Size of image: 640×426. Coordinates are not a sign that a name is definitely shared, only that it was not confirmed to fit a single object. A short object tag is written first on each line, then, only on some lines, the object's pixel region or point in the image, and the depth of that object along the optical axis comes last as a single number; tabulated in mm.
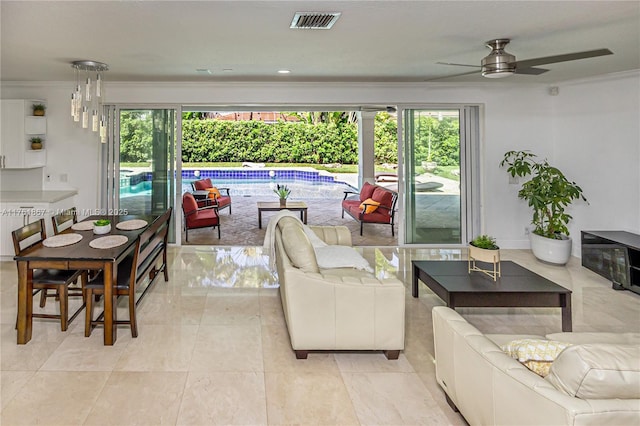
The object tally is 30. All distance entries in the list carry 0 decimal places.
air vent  3129
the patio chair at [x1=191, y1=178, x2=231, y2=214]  8609
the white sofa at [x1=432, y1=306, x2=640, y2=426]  1423
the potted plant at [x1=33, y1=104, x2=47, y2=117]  5969
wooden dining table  3086
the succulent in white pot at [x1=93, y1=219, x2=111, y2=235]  3797
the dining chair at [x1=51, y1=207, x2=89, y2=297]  4023
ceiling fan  3545
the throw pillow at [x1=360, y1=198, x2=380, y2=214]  7633
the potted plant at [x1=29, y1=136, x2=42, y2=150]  5957
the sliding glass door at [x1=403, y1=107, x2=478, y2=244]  6496
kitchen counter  5449
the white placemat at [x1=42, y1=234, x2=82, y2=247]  3377
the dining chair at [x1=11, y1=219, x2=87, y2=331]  3262
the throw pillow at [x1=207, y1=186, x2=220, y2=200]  8880
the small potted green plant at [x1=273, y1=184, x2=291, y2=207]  8062
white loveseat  2857
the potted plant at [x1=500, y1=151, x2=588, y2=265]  5512
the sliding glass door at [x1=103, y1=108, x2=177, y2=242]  6363
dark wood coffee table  3275
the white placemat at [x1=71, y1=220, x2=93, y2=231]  4016
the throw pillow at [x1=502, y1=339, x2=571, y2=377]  1752
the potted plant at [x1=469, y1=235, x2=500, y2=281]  3557
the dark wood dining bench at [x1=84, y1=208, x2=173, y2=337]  3270
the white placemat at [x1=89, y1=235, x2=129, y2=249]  3395
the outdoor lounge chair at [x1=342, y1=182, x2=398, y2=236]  7527
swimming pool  12977
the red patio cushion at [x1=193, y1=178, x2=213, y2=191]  9391
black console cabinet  4465
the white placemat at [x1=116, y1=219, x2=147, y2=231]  4102
